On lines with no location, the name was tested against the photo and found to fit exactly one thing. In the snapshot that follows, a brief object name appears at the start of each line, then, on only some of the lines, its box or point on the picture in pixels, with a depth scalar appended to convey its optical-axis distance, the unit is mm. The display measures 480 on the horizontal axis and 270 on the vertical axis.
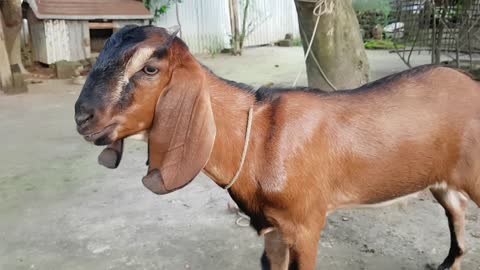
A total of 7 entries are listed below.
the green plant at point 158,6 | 12098
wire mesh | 4844
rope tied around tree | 3164
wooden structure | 10148
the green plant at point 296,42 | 15352
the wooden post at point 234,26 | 13414
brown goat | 1677
